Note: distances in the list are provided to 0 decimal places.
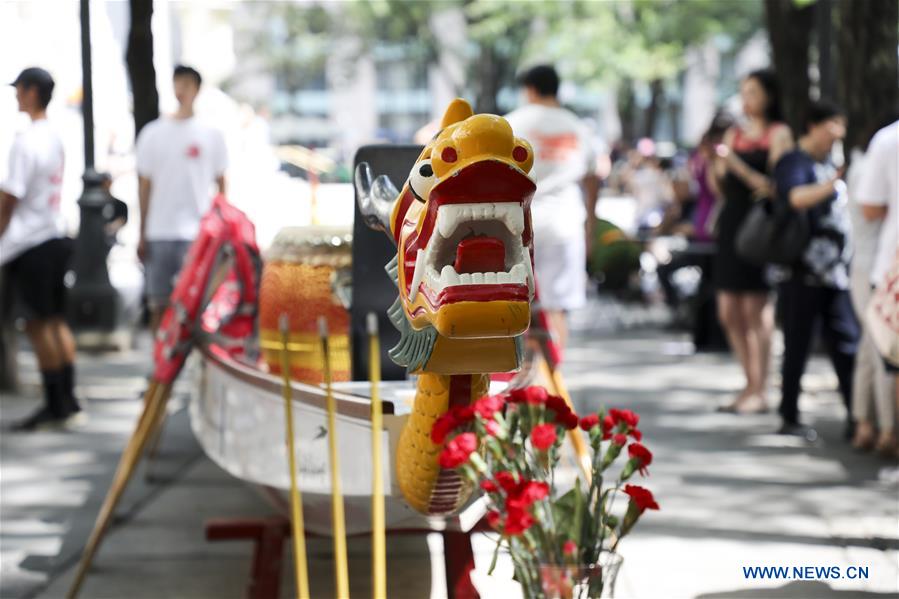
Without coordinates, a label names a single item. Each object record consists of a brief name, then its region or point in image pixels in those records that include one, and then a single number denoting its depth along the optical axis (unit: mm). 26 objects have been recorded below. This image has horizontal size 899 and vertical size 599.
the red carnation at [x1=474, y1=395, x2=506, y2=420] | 6037
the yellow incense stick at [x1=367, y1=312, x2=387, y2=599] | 6361
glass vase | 5769
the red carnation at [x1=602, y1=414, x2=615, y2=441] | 6196
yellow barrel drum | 10268
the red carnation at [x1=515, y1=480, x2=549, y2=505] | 5635
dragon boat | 5882
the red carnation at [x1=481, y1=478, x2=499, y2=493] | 5875
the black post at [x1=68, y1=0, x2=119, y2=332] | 18957
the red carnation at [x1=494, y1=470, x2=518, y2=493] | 5794
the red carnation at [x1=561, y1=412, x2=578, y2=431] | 6189
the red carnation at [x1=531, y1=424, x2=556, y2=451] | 5829
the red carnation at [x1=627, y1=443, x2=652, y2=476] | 6139
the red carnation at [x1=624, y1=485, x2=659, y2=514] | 5991
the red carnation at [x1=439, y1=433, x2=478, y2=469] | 5977
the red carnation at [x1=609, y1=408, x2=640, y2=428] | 6241
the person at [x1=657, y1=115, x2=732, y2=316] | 19155
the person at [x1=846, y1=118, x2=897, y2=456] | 12709
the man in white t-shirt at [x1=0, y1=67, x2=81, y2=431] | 15812
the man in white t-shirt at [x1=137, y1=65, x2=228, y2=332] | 15910
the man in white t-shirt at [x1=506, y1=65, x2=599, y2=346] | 14570
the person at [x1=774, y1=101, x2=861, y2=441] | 14239
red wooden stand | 8223
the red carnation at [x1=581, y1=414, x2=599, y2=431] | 6280
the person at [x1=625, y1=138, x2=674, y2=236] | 29959
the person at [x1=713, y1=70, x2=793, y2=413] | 15318
